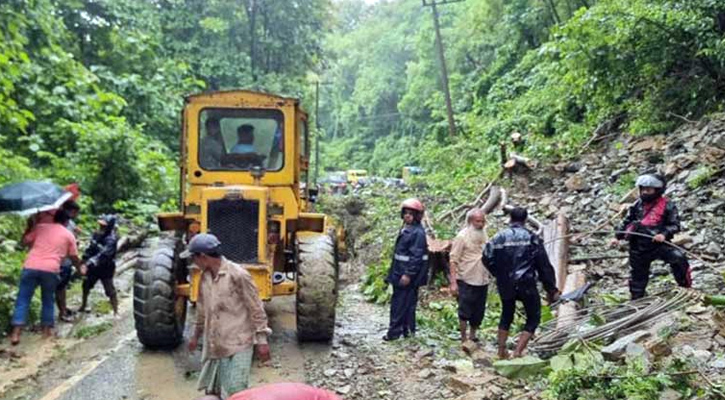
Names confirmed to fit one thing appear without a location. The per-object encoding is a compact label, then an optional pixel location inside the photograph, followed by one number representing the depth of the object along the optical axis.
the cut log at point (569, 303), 6.67
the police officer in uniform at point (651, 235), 6.94
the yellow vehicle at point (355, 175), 38.32
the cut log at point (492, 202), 13.08
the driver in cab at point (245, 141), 7.93
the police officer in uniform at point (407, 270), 7.48
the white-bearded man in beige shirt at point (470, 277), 7.18
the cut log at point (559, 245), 8.88
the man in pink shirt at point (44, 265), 7.37
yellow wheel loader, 7.11
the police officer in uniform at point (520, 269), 6.44
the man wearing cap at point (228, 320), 4.68
